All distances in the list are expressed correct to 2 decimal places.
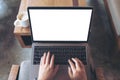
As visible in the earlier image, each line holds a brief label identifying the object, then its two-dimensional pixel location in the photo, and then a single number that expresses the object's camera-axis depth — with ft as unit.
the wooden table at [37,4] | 4.91
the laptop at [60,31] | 3.40
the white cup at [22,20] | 4.50
